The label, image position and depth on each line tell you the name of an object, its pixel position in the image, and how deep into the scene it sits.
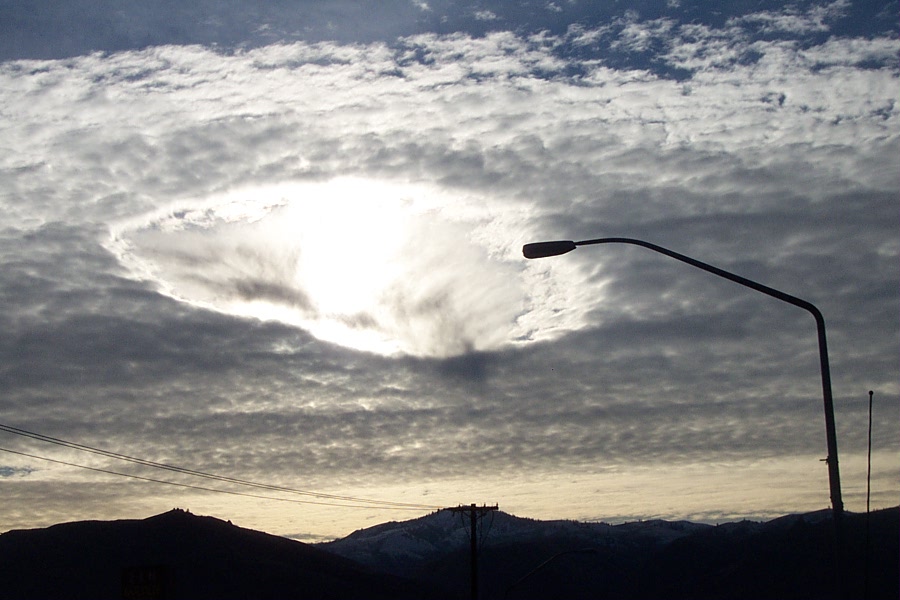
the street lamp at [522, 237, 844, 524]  14.26
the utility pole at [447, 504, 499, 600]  55.42
